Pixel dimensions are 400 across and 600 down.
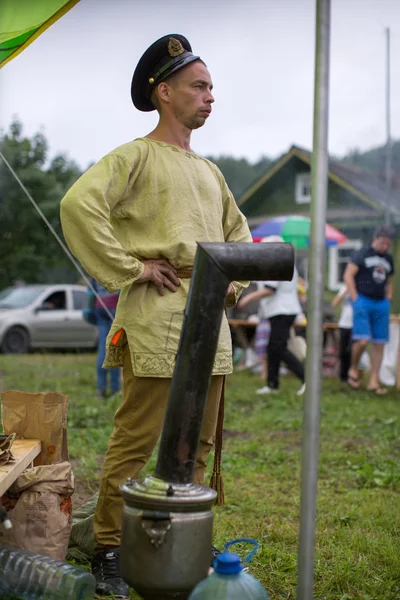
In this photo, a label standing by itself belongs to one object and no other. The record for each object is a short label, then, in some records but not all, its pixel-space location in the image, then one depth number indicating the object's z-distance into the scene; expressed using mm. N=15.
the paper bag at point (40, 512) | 2877
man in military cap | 2678
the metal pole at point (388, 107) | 12924
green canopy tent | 3109
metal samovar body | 2078
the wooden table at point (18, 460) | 2501
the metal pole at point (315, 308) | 2047
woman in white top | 9086
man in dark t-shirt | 9523
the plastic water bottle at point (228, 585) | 1980
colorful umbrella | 12016
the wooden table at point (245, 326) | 12616
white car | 15781
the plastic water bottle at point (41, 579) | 2537
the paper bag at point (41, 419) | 3115
